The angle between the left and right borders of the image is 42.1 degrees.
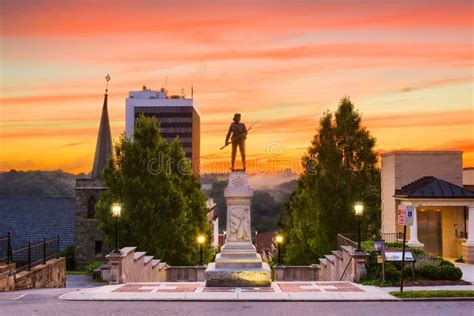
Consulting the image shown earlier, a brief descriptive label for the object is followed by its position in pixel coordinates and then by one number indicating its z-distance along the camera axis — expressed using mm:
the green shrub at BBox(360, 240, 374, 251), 29141
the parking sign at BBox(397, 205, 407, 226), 21703
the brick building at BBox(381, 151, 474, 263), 34344
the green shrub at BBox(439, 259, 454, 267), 25688
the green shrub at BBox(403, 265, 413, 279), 24947
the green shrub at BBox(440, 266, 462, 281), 24719
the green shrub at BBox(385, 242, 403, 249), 29156
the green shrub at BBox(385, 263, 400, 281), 24625
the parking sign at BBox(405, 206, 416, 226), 21680
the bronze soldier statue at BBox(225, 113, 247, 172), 26875
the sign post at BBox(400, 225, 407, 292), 21788
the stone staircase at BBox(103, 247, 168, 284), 26281
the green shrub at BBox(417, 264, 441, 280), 24769
